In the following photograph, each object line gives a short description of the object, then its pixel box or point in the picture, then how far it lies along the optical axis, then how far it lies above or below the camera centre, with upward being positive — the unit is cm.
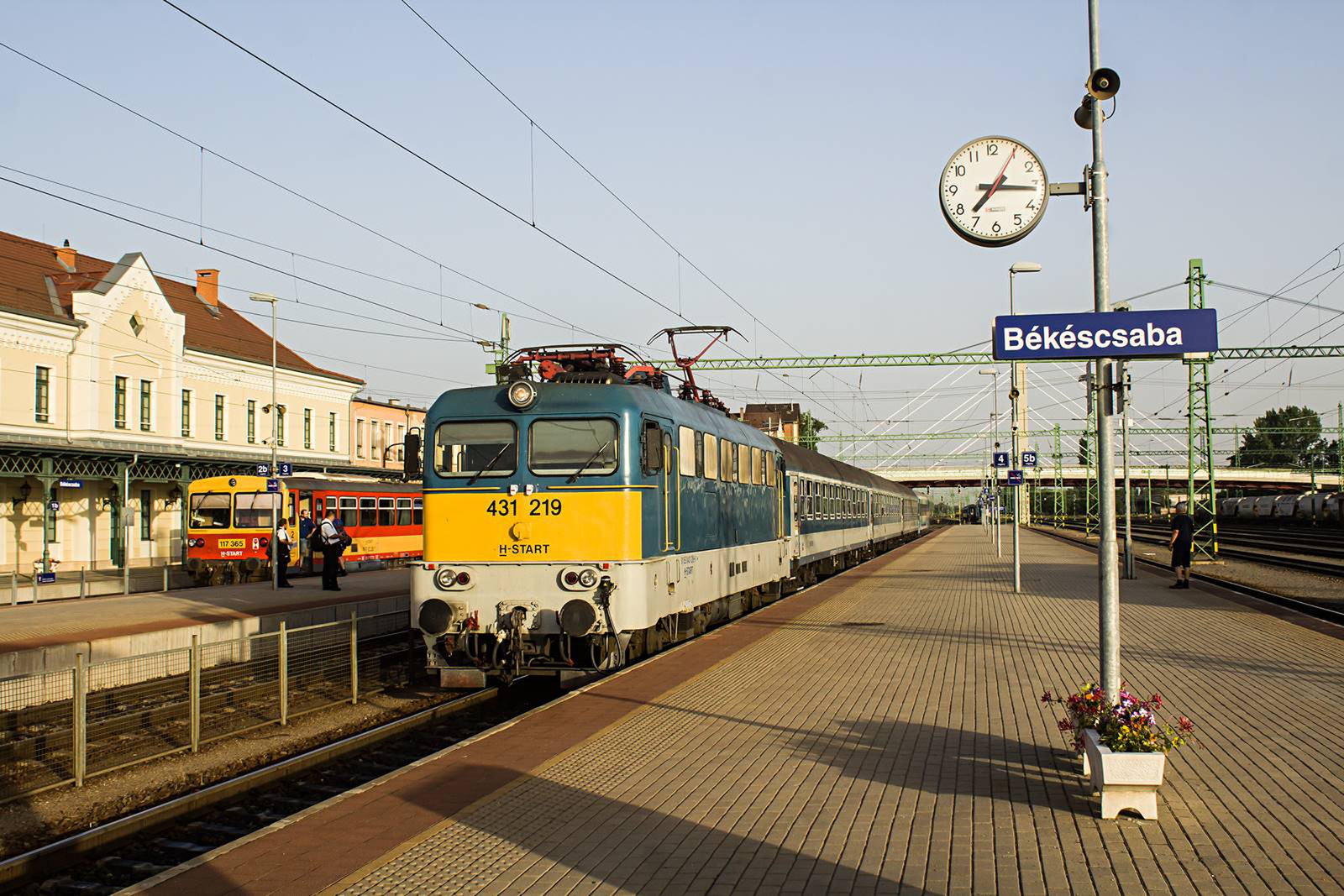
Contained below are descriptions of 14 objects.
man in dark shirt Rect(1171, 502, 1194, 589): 2459 -123
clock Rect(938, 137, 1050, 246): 945 +244
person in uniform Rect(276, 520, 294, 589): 2667 -149
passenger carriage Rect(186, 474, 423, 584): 3297 -77
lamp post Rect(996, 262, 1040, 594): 2878 +558
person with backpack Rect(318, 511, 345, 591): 2458 -127
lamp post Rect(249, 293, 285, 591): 2553 -132
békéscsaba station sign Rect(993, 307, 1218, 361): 786 +104
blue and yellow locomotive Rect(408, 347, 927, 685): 1213 -38
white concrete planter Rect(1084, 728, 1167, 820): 700 -178
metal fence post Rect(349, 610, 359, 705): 1317 -196
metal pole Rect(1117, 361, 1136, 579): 800 +67
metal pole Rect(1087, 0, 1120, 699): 783 +3
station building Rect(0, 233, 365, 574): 3691 +328
